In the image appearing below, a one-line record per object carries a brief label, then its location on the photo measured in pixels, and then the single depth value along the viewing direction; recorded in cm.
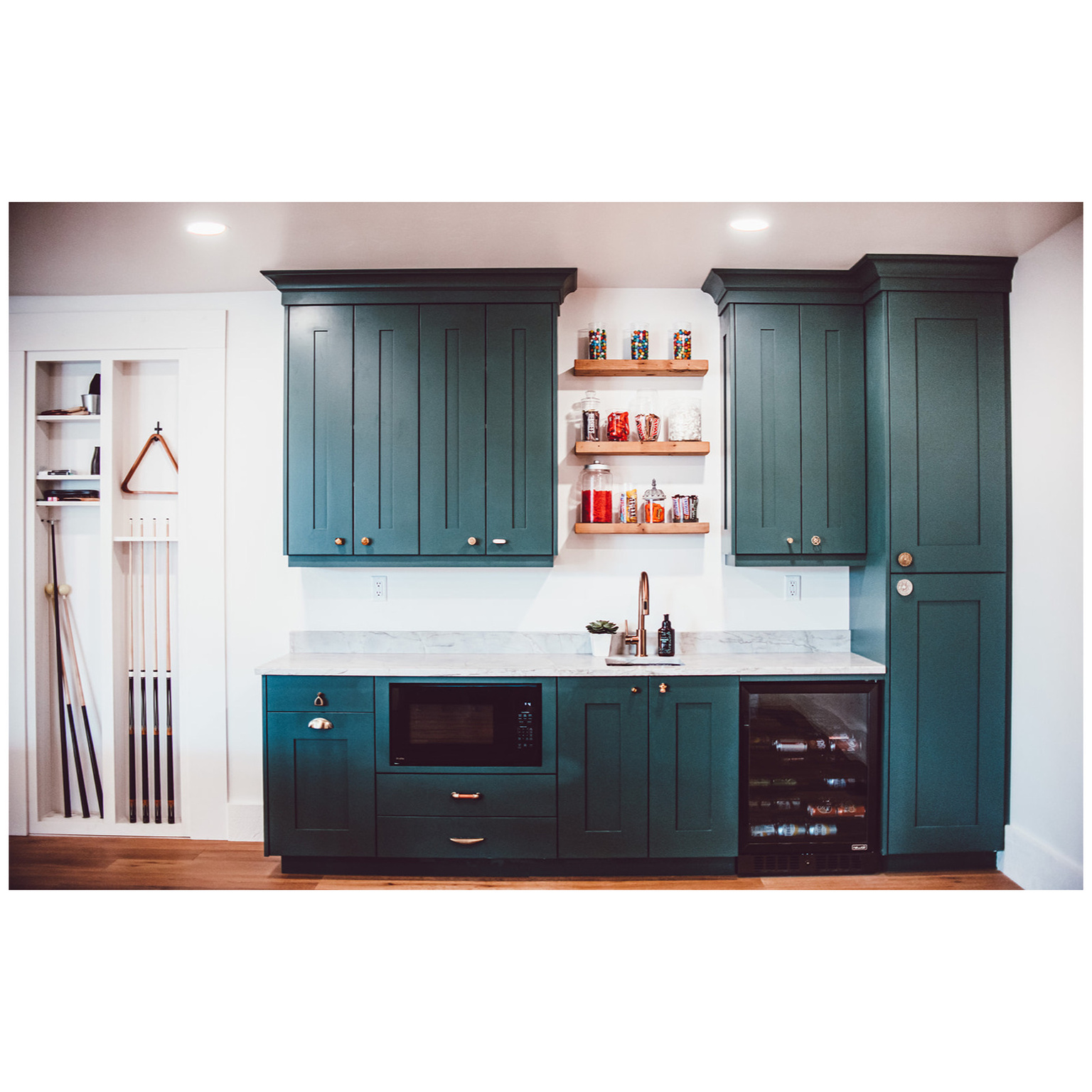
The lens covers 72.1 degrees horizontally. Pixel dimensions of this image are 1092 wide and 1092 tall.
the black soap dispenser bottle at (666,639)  323
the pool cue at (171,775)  356
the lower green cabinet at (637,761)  297
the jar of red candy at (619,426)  331
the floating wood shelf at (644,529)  325
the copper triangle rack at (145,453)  357
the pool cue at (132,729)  359
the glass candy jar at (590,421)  330
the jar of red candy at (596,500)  331
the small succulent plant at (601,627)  323
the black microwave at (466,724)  298
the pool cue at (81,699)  361
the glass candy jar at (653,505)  333
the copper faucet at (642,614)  320
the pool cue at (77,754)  359
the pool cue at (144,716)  358
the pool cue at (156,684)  358
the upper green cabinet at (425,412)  316
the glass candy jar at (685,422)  333
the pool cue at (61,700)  357
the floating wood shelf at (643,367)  331
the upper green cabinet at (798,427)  320
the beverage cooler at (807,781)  303
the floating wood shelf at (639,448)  326
